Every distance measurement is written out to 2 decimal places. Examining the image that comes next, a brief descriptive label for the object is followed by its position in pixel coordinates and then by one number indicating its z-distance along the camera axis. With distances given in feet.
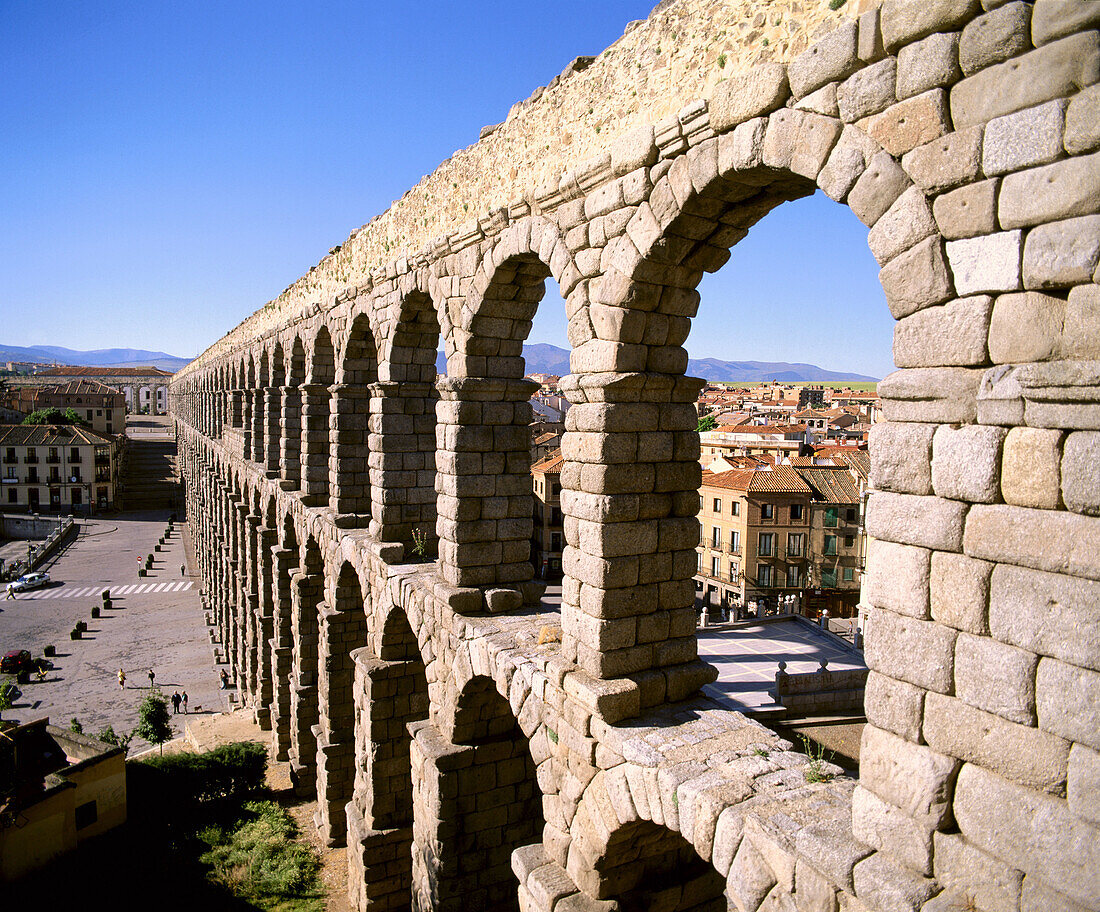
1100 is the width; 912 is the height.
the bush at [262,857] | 44.11
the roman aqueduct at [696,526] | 11.20
